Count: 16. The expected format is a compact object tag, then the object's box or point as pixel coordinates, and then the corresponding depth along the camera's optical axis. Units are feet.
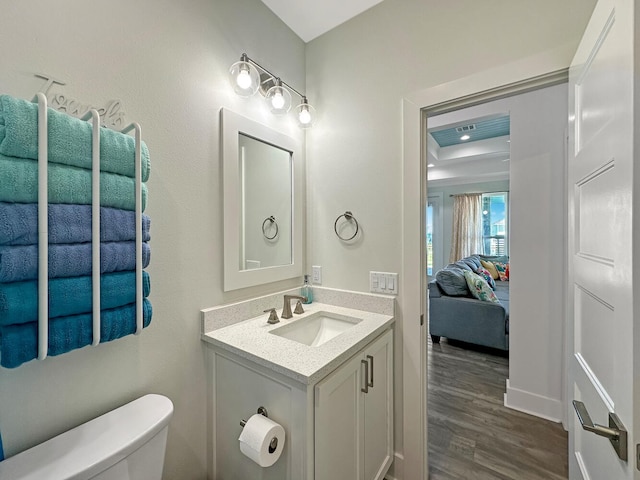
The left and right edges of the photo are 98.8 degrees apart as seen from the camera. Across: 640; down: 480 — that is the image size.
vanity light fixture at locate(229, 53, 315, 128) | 4.40
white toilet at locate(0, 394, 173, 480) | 2.43
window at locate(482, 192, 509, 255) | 20.52
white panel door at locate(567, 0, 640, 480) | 1.97
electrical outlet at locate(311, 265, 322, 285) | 6.02
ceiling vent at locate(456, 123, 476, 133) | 13.88
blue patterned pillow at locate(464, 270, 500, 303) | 10.22
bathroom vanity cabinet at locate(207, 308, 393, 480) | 3.18
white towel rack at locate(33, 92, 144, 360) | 2.27
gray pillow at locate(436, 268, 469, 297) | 10.76
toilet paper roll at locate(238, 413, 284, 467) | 3.09
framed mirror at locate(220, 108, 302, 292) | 4.55
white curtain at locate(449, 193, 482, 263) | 20.99
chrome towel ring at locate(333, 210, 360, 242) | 5.51
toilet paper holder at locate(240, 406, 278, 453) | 3.20
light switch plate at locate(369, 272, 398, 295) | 5.08
